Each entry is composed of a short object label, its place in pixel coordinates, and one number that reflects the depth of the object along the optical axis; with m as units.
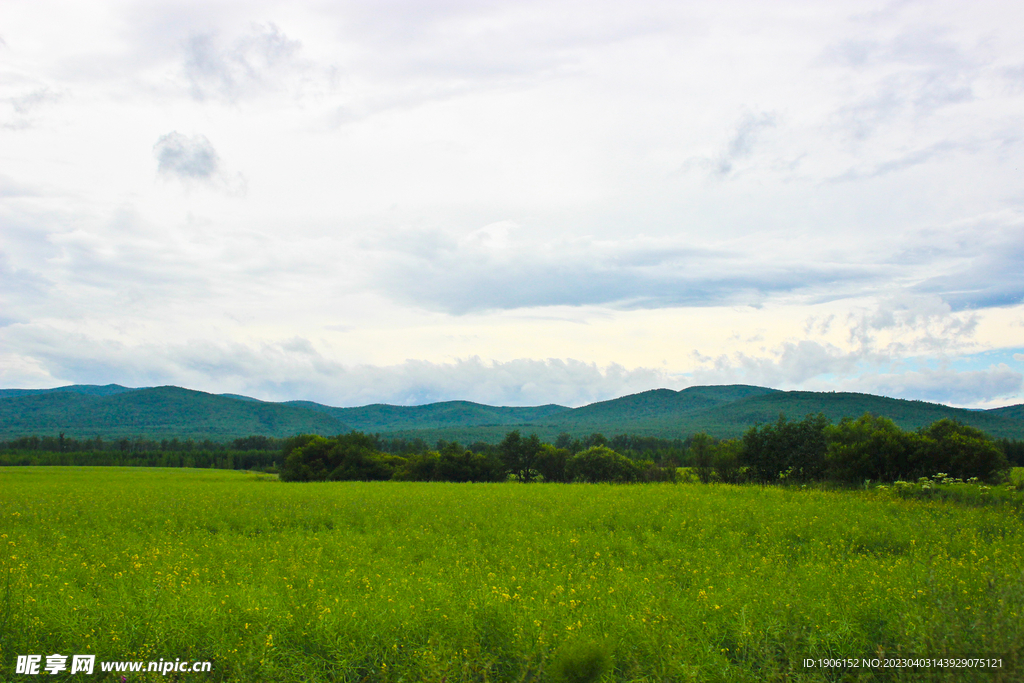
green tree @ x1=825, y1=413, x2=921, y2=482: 35.34
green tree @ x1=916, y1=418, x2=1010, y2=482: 33.31
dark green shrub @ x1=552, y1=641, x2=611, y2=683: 6.68
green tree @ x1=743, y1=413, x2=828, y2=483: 46.25
